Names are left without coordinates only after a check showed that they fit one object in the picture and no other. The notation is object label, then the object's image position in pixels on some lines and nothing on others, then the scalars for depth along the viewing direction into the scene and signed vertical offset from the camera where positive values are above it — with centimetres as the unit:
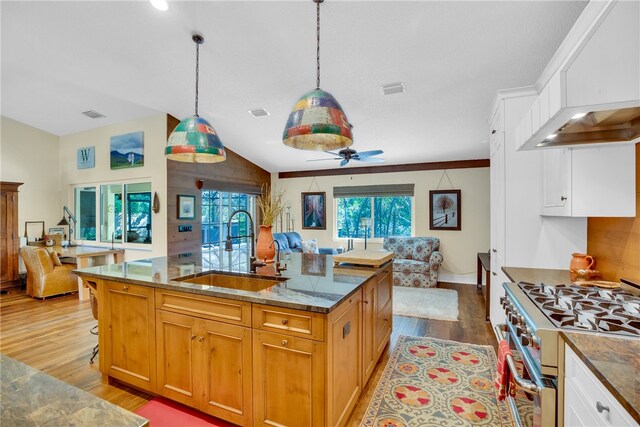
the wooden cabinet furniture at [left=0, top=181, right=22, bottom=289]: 499 -35
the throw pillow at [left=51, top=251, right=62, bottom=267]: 500 -75
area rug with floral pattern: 209 -138
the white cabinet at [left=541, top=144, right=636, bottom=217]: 187 +19
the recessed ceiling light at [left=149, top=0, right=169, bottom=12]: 261 +177
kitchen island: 165 -77
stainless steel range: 127 -48
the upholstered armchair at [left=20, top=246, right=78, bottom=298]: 484 -98
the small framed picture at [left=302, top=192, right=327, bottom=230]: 740 +3
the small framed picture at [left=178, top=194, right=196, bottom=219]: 523 +10
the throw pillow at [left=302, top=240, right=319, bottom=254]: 627 -70
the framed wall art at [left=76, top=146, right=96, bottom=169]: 574 +103
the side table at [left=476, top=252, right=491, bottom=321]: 386 -77
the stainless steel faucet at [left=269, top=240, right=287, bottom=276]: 232 -44
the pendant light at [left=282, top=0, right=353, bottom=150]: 166 +52
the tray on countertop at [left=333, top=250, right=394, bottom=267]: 248 -38
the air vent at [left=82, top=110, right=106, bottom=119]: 510 +164
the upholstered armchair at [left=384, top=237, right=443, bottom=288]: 574 -94
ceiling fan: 458 +87
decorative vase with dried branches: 259 -23
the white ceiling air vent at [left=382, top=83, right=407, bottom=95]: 346 +141
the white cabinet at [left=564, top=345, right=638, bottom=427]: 91 -62
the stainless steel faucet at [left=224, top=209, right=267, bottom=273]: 249 -40
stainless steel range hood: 150 +45
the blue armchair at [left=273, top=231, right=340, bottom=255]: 611 -62
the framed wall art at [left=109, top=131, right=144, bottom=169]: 521 +107
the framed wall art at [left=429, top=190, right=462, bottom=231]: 621 +4
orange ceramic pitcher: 218 -36
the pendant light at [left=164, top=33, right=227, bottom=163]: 224 +53
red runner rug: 202 -137
